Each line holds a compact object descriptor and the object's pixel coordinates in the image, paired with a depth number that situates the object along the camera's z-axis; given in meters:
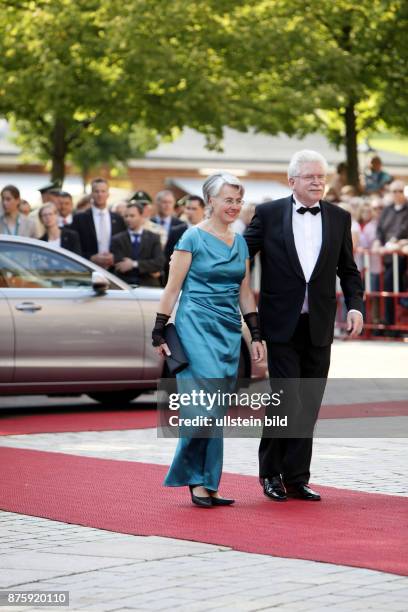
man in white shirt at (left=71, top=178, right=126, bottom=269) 18.06
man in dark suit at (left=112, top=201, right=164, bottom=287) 17.30
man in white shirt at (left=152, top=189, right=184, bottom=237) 19.05
